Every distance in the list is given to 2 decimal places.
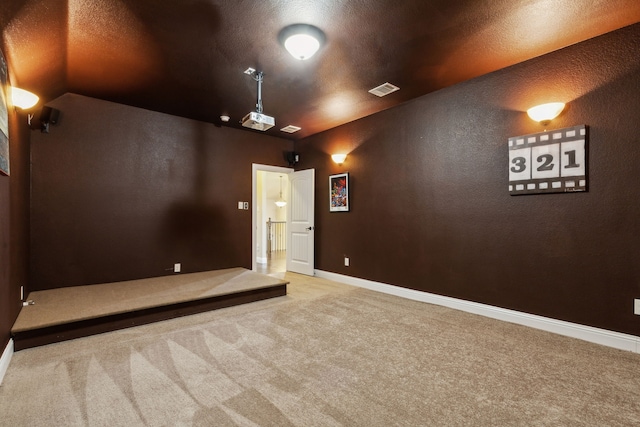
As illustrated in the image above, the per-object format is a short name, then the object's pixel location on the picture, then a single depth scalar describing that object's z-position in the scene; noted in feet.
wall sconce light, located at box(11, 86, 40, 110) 8.75
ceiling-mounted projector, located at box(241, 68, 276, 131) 11.03
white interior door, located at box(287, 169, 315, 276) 18.65
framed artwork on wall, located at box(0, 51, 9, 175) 7.02
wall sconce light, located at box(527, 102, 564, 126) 9.29
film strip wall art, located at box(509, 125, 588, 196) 8.99
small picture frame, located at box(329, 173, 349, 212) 16.66
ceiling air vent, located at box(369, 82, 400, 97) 11.69
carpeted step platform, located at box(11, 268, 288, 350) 8.66
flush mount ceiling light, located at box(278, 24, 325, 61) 8.09
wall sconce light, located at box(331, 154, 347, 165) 16.80
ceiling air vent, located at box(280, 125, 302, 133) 17.17
